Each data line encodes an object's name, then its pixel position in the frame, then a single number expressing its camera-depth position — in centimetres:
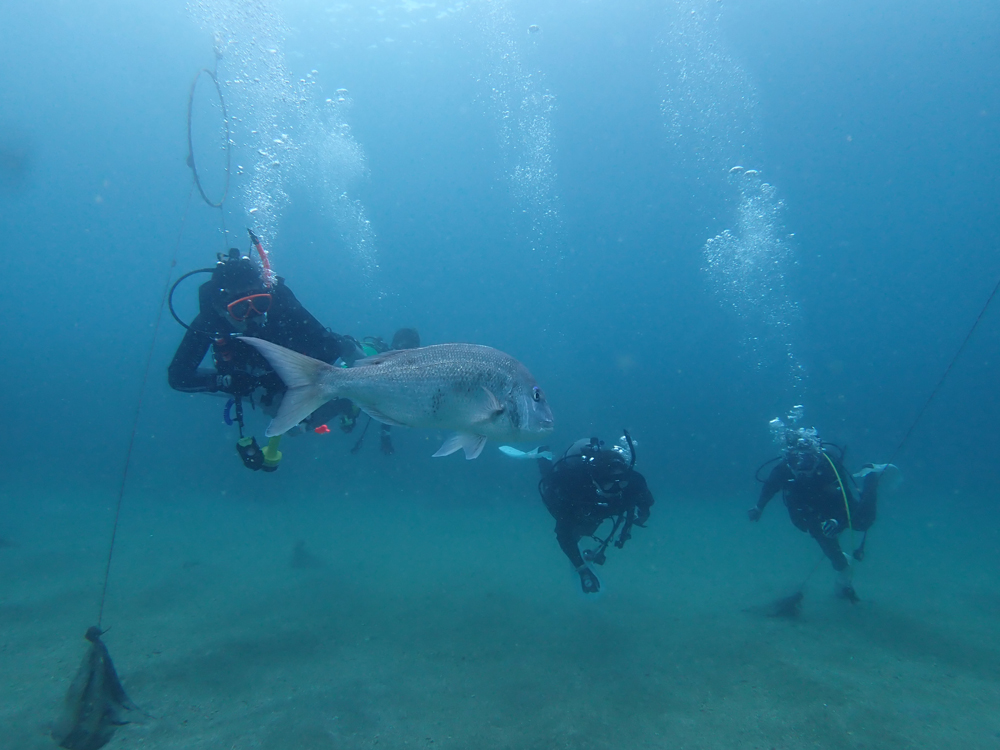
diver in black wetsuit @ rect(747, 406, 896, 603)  811
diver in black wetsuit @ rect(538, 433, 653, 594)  580
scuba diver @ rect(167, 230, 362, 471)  394
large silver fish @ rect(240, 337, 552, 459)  248
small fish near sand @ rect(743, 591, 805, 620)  820
